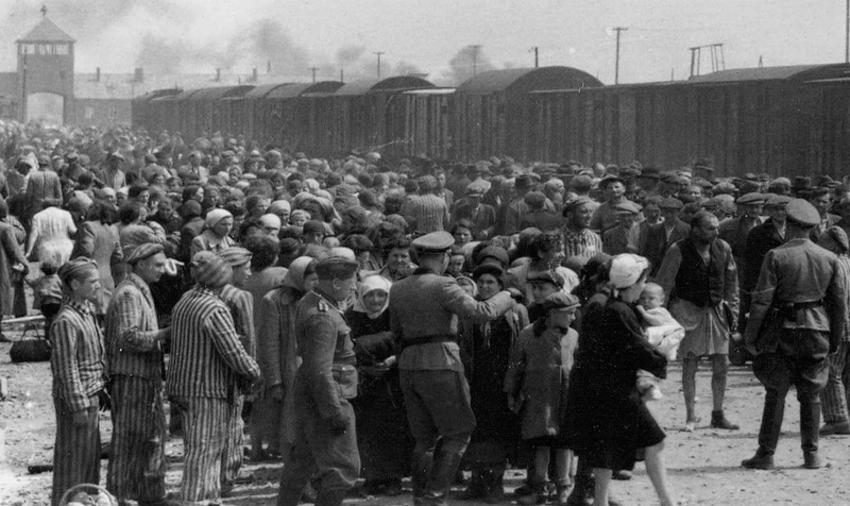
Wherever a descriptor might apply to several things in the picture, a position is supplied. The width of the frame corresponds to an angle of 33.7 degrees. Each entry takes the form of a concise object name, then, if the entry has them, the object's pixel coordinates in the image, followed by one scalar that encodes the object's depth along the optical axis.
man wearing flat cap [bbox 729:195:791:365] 11.72
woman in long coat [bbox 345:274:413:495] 8.64
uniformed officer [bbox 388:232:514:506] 8.12
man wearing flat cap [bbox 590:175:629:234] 13.11
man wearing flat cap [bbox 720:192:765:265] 12.71
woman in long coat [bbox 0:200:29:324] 15.91
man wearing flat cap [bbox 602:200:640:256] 12.41
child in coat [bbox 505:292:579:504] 8.45
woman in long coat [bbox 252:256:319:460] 9.01
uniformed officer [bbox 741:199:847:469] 9.38
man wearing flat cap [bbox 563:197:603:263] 11.16
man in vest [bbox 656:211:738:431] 10.60
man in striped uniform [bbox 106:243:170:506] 8.20
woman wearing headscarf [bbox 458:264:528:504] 8.71
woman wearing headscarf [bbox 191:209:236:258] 11.30
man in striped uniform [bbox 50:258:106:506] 7.91
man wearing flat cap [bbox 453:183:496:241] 16.48
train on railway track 25.36
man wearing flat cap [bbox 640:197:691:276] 12.21
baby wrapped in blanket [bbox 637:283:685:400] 7.76
